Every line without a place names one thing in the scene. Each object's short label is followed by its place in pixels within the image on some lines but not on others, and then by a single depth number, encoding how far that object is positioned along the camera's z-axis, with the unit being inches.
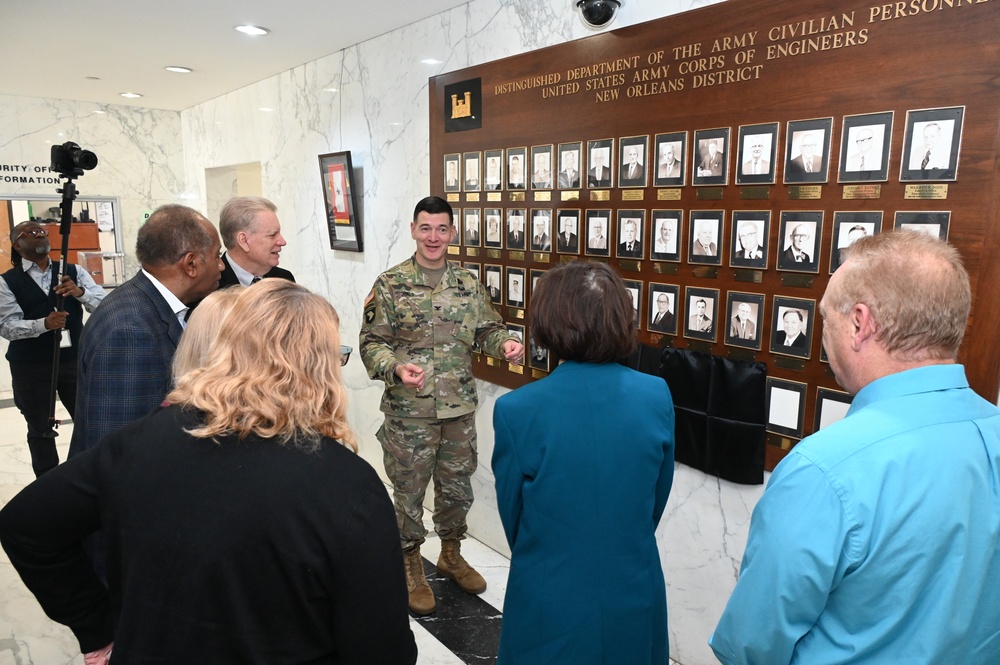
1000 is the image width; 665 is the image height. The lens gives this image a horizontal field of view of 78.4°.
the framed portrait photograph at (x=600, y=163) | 99.5
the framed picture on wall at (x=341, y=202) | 163.0
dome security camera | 93.2
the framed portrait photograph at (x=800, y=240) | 76.4
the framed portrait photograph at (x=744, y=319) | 83.0
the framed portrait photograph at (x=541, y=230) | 111.3
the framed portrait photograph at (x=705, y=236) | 86.0
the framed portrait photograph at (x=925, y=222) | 66.7
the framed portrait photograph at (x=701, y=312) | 87.9
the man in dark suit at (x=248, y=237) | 103.3
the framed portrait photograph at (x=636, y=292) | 97.2
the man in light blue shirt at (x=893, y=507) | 37.0
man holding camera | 138.9
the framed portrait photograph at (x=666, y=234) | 91.0
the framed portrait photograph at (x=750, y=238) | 81.0
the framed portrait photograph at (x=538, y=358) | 116.4
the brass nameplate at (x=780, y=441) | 82.0
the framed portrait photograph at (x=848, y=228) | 71.5
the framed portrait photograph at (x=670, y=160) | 89.4
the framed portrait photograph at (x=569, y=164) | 104.6
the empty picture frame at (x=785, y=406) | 80.2
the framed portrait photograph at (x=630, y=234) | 96.0
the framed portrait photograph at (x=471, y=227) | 126.2
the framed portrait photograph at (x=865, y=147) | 70.1
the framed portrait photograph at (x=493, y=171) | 120.1
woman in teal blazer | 56.2
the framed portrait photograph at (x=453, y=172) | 129.4
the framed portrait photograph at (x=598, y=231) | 101.2
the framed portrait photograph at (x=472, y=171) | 124.4
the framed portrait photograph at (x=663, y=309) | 93.0
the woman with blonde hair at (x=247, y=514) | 37.6
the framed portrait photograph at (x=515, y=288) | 118.7
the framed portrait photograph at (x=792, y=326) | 77.9
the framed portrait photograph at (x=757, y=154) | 79.5
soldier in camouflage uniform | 110.8
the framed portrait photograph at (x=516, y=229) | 116.5
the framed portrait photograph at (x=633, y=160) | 94.2
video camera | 107.0
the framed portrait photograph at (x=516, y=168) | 115.1
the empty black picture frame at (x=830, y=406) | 75.7
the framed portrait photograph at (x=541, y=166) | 110.1
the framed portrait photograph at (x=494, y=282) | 123.3
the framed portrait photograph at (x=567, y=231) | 106.1
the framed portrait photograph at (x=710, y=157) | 84.4
